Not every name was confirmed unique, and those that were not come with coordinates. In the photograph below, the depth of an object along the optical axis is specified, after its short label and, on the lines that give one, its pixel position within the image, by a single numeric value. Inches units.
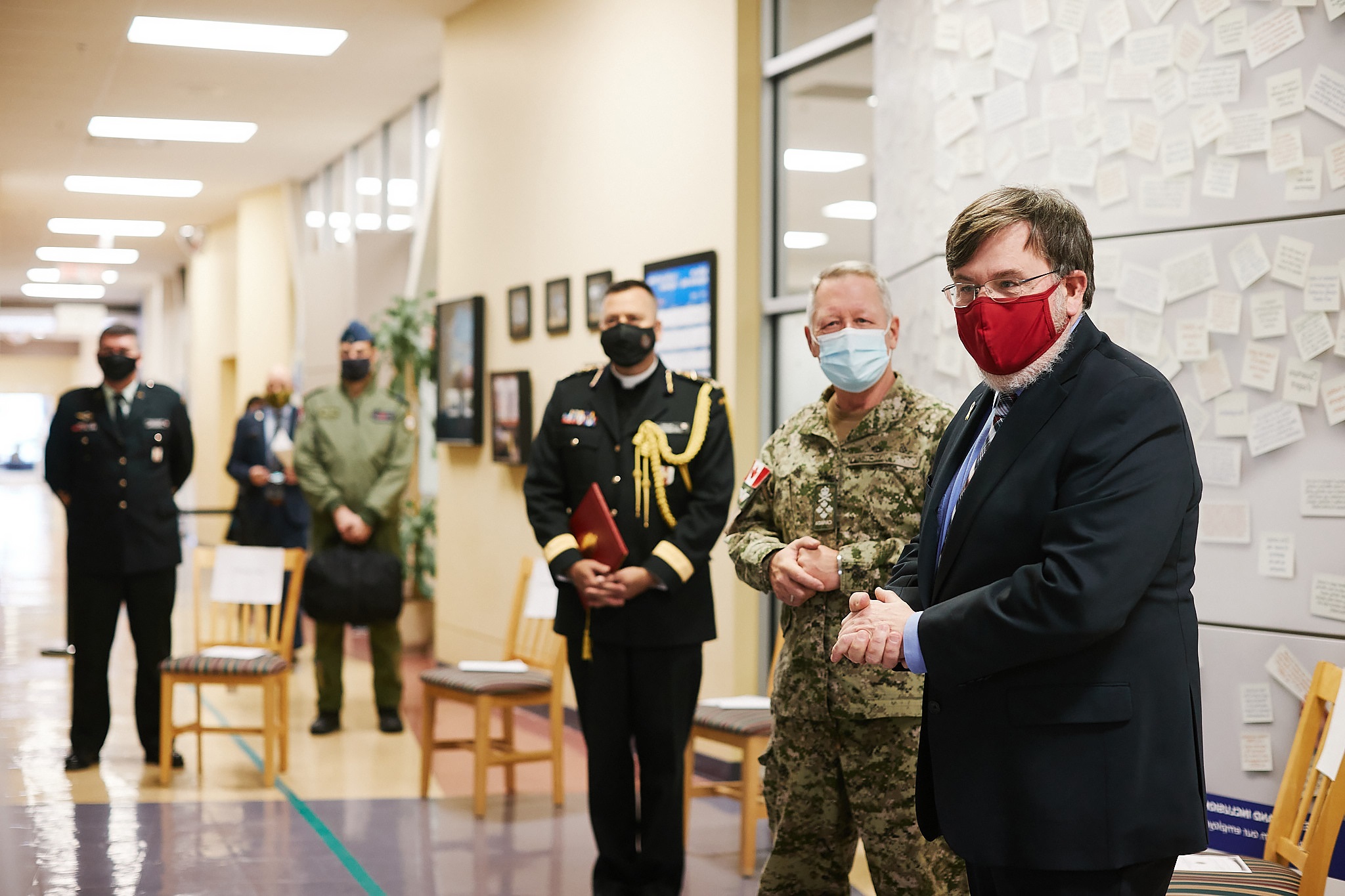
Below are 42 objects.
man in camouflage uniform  104.4
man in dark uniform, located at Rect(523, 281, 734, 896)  139.1
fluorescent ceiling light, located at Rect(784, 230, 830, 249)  208.8
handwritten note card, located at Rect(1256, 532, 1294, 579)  122.8
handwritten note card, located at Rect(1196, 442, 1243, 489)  126.7
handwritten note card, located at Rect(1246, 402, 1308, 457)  122.4
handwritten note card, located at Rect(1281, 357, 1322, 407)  120.7
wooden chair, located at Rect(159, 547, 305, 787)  204.7
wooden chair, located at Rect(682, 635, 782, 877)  162.9
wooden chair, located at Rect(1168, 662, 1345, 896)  94.3
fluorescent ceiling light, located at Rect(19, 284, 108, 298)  908.0
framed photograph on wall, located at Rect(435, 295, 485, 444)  306.0
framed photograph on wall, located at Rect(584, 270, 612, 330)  251.3
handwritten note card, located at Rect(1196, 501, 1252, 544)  126.2
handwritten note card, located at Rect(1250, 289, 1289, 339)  122.8
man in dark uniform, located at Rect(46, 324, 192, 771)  208.8
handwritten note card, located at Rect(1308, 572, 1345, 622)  118.6
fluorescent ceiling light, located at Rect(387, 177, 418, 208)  414.0
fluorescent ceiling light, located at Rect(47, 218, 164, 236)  634.2
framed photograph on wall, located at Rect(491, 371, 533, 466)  281.7
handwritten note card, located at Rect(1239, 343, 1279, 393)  123.7
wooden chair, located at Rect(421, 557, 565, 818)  191.0
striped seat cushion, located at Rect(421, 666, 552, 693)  193.6
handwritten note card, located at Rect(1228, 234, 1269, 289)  124.0
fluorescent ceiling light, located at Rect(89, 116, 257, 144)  434.6
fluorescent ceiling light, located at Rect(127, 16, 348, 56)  327.9
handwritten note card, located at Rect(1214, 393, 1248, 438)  126.2
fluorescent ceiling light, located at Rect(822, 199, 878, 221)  198.5
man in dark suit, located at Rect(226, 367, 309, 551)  298.7
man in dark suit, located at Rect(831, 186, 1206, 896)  65.9
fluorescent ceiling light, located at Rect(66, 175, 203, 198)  536.1
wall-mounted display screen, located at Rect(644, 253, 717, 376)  217.8
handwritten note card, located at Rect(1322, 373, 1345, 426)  118.6
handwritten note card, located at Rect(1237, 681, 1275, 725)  125.0
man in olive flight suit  245.0
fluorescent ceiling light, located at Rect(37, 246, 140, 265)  736.3
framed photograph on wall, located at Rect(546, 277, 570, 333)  265.1
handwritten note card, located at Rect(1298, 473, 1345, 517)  119.0
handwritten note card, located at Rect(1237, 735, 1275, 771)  124.7
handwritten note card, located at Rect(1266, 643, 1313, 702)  121.7
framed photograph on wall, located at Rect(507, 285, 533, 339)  282.2
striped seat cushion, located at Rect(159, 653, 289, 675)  204.1
